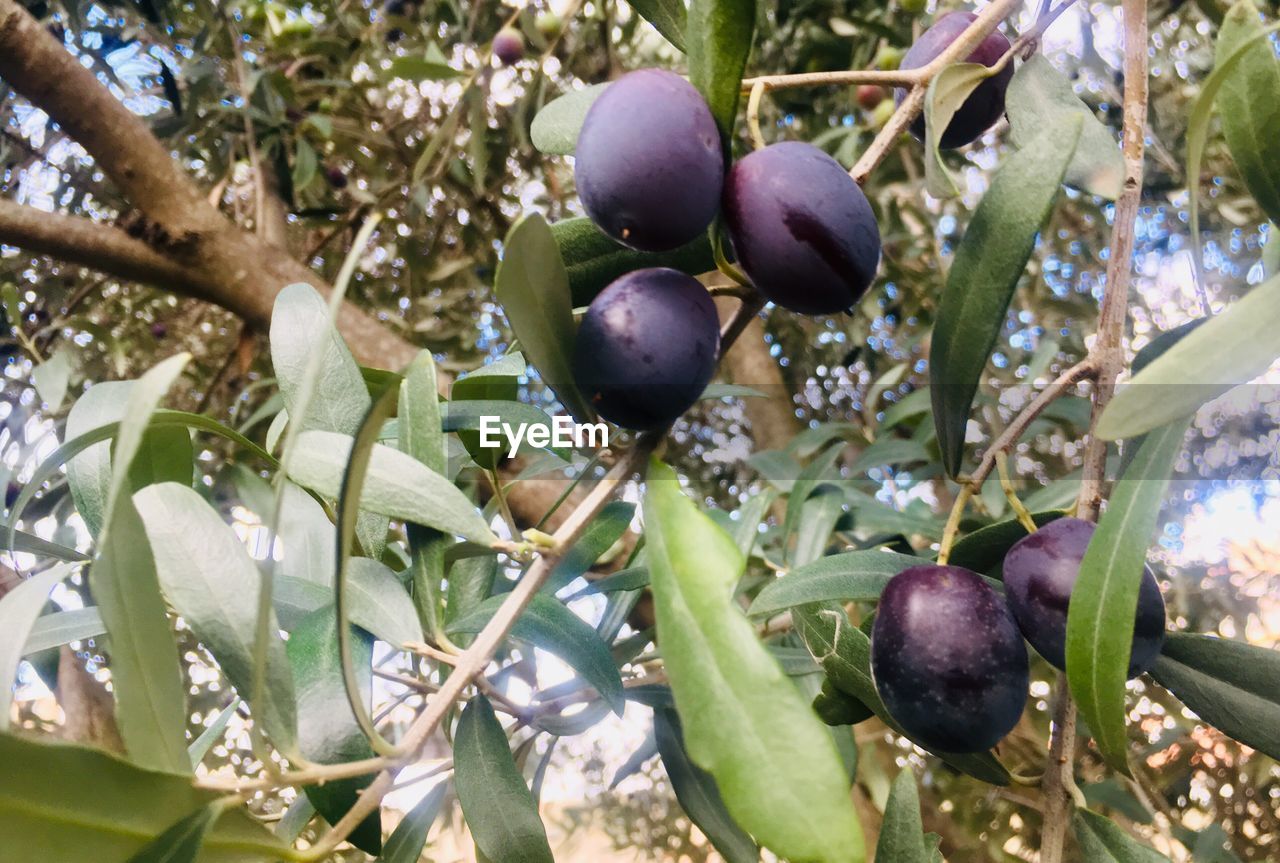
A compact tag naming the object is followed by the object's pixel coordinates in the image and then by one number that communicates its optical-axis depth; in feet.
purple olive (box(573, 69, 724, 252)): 0.39
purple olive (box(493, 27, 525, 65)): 1.87
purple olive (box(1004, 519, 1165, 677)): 0.43
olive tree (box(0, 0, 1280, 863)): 0.33
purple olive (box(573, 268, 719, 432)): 0.40
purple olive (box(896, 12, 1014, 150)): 0.55
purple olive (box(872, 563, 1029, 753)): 0.43
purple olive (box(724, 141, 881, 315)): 0.40
